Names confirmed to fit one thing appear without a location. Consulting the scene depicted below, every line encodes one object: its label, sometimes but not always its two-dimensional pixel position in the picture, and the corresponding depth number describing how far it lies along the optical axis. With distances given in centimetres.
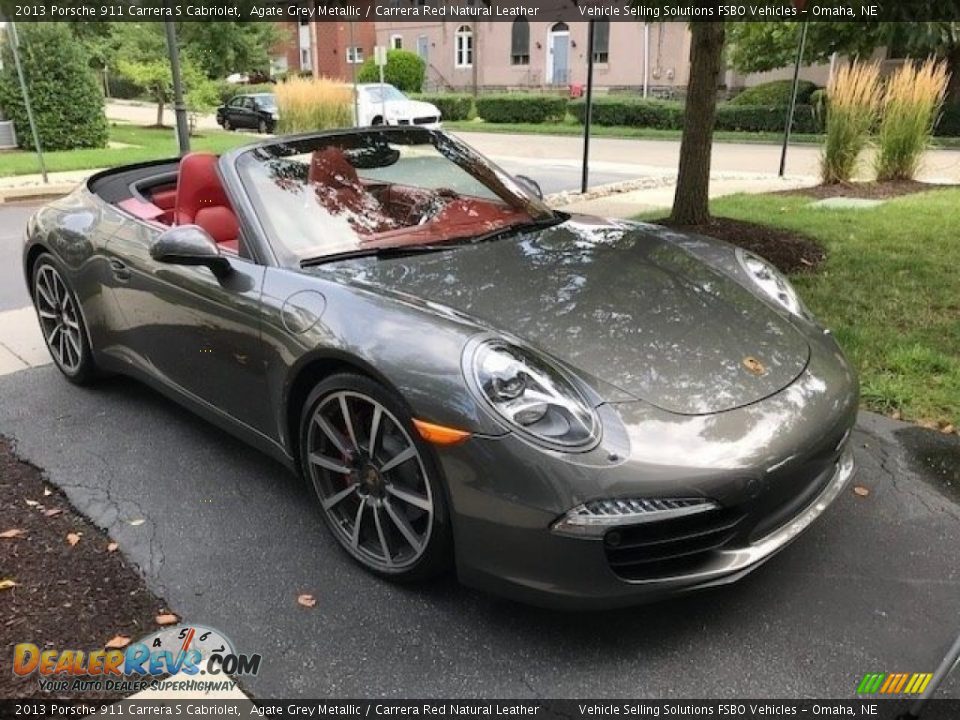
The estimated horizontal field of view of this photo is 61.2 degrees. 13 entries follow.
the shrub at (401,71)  4069
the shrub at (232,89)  3572
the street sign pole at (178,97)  869
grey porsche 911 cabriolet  216
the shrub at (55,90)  1712
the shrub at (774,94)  2652
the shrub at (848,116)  1048
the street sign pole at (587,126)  1051
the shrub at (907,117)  1048
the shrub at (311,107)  1580
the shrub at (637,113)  2587
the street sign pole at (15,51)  1307
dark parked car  2508
